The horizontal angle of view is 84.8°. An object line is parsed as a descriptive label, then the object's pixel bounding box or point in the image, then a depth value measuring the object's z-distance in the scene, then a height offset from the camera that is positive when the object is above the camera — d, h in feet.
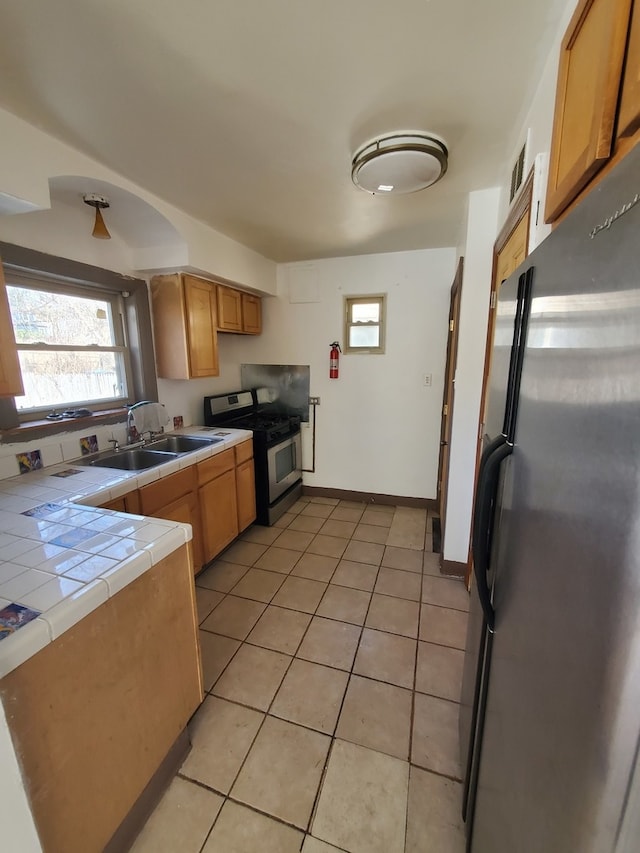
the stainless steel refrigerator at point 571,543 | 1.19 -0.84
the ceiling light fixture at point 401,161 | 4.94 +2.85
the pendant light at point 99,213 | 6.36 +2.66
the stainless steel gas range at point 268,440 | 10.13 -2.42
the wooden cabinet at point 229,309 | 9.77 +1.43
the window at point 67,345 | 6.41 +0.28
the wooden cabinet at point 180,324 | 8.38 +0.87
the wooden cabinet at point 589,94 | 1.94 +1.69
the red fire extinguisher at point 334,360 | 11.28 +0.00
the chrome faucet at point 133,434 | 7.73 -1.66
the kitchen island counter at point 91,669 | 2.70 -2.82
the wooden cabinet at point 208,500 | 6.37 -2.94
